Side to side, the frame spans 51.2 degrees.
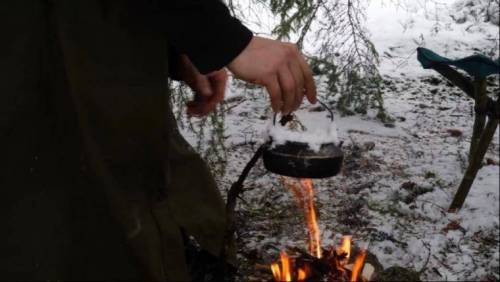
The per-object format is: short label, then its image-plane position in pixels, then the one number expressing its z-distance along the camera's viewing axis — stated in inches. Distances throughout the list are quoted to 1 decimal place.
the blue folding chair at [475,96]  130.8
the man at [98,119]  44.6
